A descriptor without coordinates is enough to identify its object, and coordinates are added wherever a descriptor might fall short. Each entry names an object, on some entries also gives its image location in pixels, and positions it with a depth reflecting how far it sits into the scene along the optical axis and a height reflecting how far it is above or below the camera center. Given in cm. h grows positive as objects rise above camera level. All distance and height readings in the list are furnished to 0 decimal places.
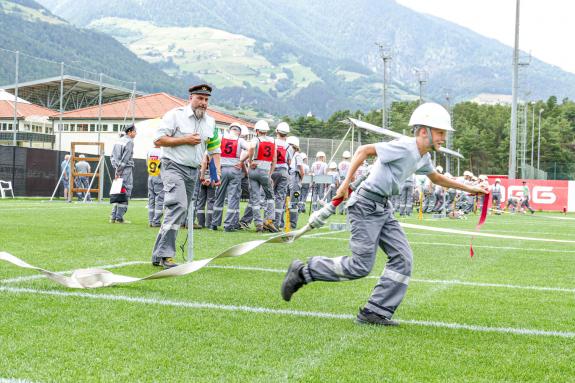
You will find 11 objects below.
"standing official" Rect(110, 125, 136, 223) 1642 +68
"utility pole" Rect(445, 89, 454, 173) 7481 +1075
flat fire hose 697 -77
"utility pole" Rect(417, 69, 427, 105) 7165 +1209
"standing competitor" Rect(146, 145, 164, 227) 1576 +22
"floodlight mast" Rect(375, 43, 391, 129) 6075 +1215
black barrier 3130 +87
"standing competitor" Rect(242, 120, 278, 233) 1538 +57
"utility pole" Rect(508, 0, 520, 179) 4750 +689
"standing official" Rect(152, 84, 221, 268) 855 +41
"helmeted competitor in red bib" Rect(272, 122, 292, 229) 1617 +56
